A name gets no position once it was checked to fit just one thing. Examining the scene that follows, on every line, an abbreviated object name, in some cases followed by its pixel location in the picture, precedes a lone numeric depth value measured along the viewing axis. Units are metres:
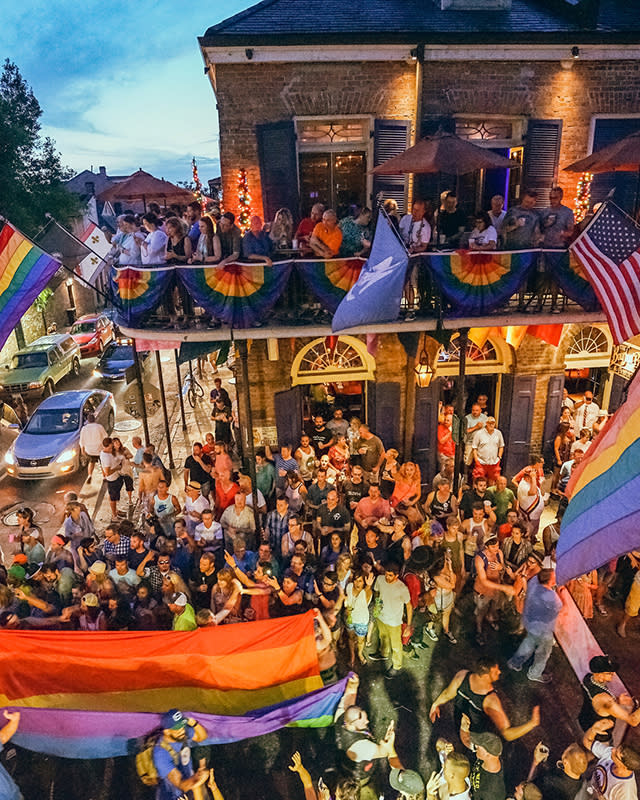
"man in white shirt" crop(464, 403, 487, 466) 10.86
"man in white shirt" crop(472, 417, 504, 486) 10.44
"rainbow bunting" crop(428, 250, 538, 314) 8.80
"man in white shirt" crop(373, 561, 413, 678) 7.09
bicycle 18.38
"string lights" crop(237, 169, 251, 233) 10.93
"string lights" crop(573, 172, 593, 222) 11.45
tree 24.73
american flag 7.52
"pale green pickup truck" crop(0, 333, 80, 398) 20.05
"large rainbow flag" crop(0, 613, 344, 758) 6.31
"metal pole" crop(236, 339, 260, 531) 8.90
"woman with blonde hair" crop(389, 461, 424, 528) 9.03
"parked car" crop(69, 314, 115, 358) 27.11
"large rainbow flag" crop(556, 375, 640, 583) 4.46
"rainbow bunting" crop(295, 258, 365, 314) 8.80
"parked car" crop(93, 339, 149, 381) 22.48
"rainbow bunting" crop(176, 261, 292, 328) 8.78
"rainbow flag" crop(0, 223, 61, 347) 8.27
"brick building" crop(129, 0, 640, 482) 10.33
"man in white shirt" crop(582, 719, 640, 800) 4.66
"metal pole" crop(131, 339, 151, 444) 10.66
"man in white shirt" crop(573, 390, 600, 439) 11.63
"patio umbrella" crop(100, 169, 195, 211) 12.55
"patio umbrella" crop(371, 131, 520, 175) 8.51
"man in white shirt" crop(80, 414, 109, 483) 12.03
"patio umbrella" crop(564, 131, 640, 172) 8.56
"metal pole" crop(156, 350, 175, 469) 12.37
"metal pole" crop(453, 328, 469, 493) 9.27
